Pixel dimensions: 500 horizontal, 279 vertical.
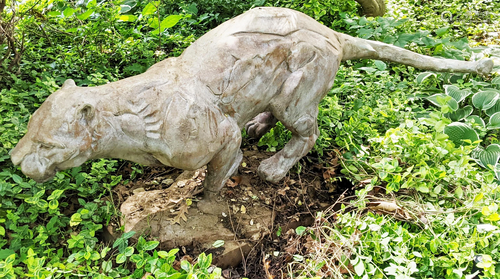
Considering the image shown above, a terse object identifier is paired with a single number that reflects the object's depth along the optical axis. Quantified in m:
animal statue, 1.85
